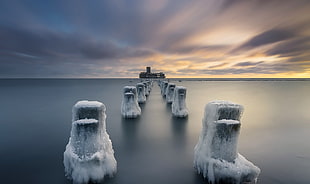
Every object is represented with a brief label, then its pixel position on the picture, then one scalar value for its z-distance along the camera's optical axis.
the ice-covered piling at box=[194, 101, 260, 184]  3.56
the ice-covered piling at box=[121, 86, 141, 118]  10.34
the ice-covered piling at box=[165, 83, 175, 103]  16.22
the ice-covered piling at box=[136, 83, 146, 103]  17.12
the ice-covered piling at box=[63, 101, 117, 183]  3.72
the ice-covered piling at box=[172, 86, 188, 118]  10.18
